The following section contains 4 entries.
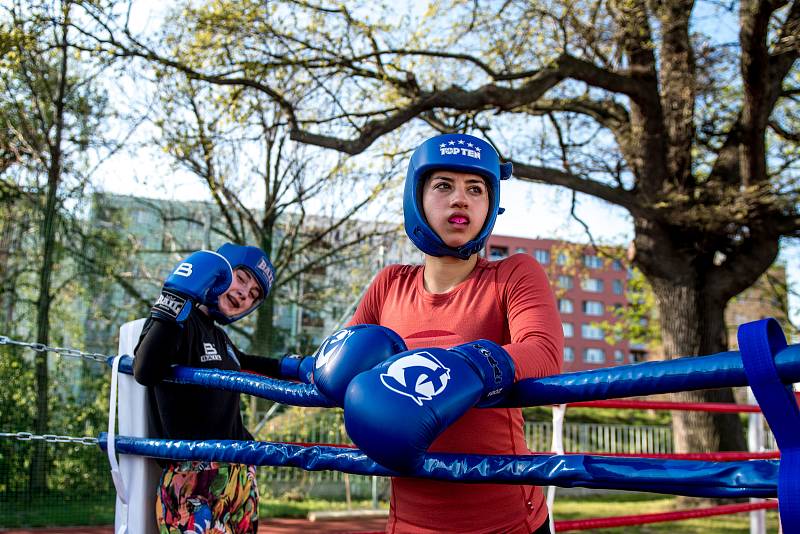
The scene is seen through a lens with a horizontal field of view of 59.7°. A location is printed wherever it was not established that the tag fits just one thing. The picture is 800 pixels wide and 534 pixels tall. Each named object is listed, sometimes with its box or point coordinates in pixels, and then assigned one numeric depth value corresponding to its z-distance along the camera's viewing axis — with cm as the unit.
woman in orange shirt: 127
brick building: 4588
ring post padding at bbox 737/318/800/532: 78
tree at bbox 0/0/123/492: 611
